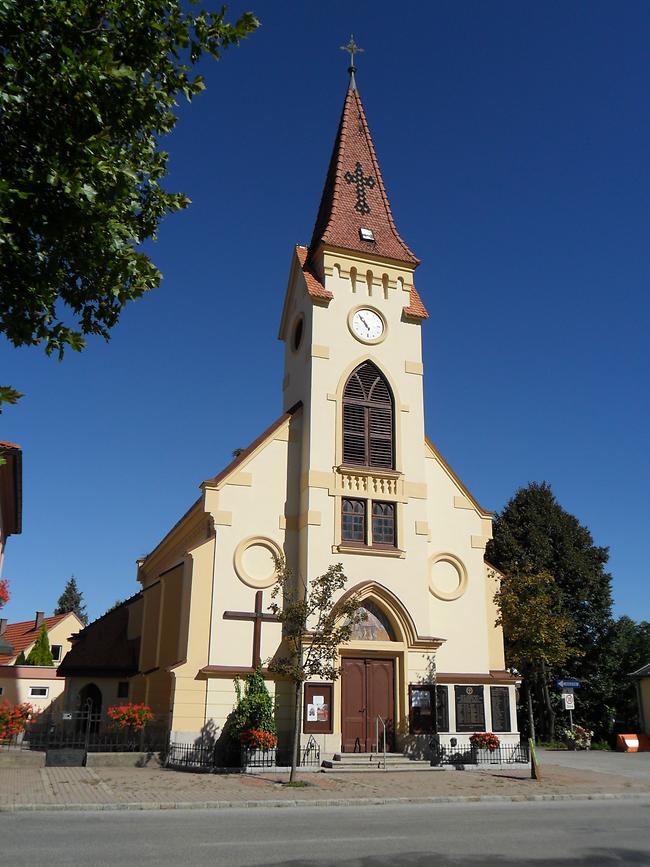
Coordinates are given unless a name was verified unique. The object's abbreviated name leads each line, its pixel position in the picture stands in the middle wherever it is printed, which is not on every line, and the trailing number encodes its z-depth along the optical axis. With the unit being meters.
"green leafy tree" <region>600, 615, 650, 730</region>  43.28
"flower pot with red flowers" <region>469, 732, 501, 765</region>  24.03
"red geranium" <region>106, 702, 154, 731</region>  22.98
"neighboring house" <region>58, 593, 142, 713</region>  32.56
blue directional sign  34.19
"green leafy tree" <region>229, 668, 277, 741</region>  22.12
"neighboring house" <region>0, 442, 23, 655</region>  21.44
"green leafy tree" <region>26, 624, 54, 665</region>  44.34
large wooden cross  24.05
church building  24.11
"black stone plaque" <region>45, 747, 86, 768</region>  21.78
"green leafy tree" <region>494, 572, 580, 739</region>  26.12
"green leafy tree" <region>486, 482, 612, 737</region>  43.53
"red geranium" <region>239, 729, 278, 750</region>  21.50
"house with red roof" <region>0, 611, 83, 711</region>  38.34
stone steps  21.97
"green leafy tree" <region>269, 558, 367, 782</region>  19.64
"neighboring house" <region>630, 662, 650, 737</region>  40.72
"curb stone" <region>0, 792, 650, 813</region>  14.14
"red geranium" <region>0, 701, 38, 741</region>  22.55
